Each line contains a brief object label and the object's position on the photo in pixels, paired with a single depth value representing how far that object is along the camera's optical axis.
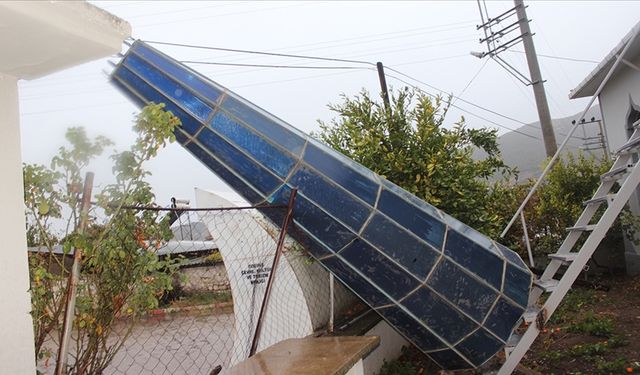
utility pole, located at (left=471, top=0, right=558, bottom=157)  11.98
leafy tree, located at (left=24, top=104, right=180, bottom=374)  1.88
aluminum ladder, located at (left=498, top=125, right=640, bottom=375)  3.73
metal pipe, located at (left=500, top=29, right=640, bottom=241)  4.97
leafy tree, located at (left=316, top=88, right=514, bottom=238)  5.29
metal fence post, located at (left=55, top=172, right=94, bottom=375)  1.76
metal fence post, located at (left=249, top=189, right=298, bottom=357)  2.96
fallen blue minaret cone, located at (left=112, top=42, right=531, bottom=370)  3.32
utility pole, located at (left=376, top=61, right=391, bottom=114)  12.07
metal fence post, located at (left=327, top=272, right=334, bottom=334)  4.27
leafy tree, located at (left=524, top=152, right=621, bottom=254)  8.29
